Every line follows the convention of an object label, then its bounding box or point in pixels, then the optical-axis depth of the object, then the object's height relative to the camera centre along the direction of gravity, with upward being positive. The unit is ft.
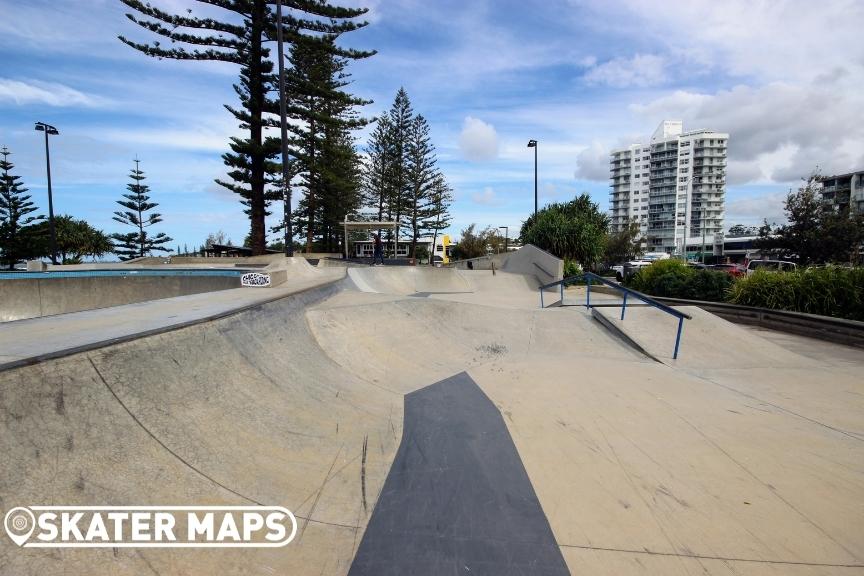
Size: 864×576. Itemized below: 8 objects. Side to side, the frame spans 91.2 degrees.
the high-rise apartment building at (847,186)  242.78 +41.09
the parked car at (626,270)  75.50 -3.05
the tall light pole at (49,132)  68.28 +19.69
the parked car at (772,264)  54.14 -1.47
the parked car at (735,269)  58.52 -2.44
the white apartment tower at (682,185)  378.06 +62.80
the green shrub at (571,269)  71.00 -2.59
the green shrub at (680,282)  41.37 -2.91
